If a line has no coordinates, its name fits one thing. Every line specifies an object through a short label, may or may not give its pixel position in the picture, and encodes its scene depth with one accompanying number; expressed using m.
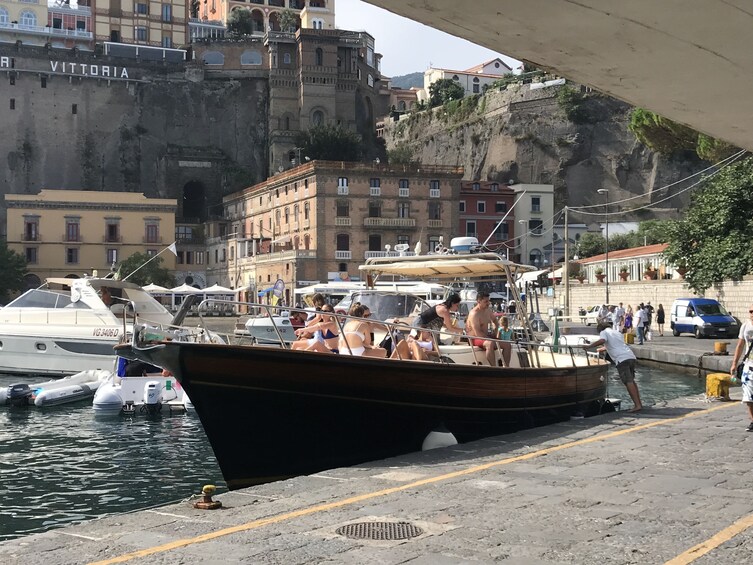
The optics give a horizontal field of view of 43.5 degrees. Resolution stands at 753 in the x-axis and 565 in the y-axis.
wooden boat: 10.19
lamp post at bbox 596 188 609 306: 44.41
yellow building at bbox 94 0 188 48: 98.94
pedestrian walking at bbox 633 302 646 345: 33.00
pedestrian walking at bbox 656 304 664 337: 38.19
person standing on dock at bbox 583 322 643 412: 14.02
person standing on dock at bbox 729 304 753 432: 11.28
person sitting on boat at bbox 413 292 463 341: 13.09
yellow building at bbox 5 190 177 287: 75.88
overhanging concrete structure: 3.62
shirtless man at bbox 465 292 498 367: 12.95
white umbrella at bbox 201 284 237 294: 50.40
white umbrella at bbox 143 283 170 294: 48.78
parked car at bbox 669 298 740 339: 33.34
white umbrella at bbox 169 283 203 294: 53.00
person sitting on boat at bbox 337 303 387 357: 11.44
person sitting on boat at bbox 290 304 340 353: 11.22
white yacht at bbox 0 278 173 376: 25.59
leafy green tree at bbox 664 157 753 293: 35.84
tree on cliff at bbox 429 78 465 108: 101.25
